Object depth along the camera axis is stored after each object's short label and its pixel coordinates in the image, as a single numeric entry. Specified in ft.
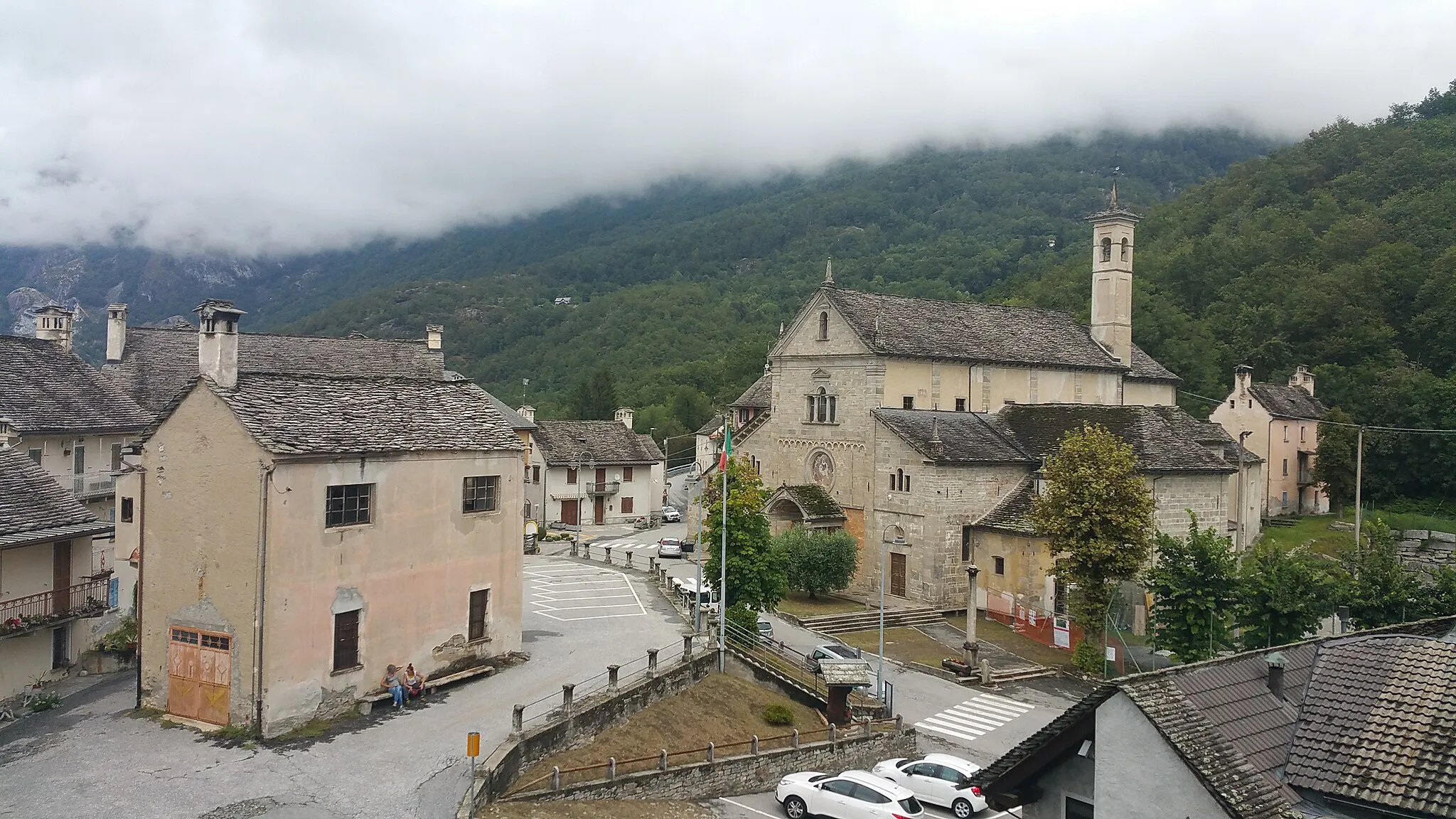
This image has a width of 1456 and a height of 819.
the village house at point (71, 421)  120.26
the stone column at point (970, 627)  116.16
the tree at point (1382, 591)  87.15
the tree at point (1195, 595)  97.30
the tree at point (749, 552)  108.47
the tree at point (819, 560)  145.28
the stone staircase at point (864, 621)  133.18
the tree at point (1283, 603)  91.40
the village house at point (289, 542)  72.18
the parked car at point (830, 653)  105.19
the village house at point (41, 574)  76.79
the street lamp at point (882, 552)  103.60
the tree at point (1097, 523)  114.11
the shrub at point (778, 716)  90.89
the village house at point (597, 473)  231.09
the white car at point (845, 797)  72.23
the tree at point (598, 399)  335.67
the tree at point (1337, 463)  213.66
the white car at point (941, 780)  77.10
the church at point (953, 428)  145.18
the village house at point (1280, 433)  220.02
